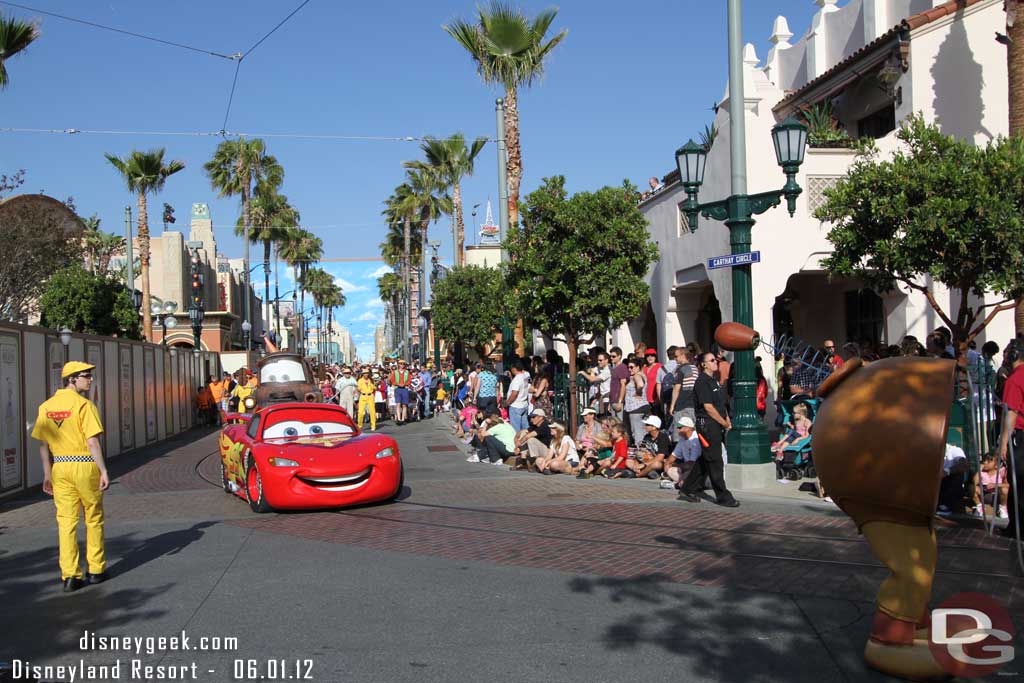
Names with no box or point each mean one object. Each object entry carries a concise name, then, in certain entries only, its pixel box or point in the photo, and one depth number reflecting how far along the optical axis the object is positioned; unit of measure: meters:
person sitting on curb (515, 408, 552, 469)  14.80
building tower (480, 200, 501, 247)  65.88
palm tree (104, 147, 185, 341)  35.62
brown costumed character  4.49
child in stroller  12.16
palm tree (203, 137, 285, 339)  48.88
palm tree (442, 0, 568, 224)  20.72
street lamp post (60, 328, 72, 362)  15.47
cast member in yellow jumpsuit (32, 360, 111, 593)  7.21
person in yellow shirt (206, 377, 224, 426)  29.77
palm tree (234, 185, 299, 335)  52.38
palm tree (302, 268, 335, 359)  88.62
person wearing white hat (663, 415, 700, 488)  11.56
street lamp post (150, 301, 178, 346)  48.79
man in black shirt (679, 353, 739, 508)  10.39
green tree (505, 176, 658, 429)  17.12
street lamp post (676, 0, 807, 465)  11.90
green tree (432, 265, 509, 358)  39.50
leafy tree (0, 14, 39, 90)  21.03
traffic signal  36.20
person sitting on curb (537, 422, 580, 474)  14.16
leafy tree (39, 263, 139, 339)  32.53
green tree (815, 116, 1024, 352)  12.41
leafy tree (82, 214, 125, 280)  46.78
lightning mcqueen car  10.59
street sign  11.69
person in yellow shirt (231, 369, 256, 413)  21.78
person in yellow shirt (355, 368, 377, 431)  24.86
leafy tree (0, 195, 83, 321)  31.25
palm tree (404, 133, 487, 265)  37.81
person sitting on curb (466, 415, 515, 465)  16.09
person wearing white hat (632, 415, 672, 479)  13.09
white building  17.92
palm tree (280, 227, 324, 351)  63.48
